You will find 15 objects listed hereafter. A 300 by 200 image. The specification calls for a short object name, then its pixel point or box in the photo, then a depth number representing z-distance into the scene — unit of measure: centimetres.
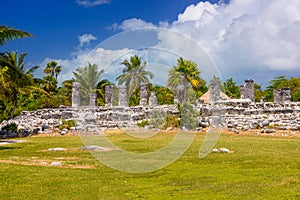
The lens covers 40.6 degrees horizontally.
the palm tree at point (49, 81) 5049
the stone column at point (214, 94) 3527
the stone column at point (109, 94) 3967
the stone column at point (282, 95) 3600
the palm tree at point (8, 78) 2158
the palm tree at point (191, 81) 2437
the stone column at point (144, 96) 3837
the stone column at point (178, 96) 3362
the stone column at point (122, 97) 3731
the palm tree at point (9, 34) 2031
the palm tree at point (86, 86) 4008
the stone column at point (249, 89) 3822
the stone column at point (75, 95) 3997
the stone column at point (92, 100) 3797
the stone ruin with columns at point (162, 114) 2913
